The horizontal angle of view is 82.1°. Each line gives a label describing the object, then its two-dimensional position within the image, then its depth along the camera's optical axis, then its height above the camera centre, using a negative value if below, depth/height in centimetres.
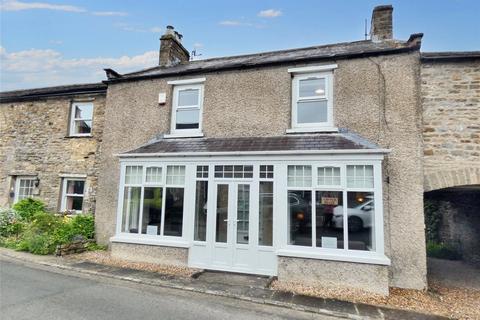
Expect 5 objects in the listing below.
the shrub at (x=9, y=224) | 1074 -140
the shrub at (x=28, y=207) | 1145 -76
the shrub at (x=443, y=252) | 1134 -218
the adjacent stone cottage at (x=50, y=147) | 1162 +190
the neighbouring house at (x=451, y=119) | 745 +225
